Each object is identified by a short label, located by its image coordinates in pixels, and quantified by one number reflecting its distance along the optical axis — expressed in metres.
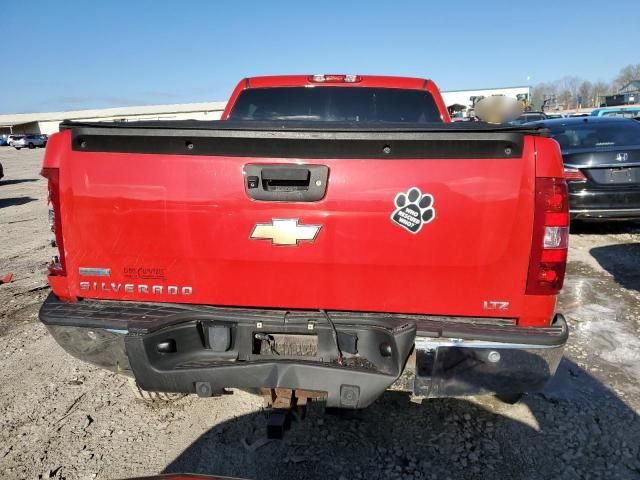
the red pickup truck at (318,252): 2.07
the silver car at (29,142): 52.57
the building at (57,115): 74.22
